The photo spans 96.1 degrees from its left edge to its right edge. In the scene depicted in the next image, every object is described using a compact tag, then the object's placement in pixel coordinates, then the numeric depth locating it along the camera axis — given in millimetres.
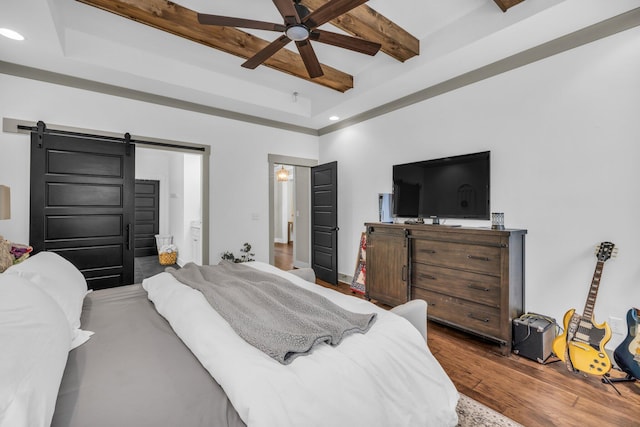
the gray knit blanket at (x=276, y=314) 1234
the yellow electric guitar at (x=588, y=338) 2113
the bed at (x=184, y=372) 882
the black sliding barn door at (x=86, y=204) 3023
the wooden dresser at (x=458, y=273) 2510
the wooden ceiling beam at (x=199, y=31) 2396
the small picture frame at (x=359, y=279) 4177
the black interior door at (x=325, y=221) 4703
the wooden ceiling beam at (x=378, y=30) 2580
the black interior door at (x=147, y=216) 6686
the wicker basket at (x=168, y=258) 5809
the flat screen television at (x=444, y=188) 2963
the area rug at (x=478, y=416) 1674
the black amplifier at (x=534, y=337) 2363
